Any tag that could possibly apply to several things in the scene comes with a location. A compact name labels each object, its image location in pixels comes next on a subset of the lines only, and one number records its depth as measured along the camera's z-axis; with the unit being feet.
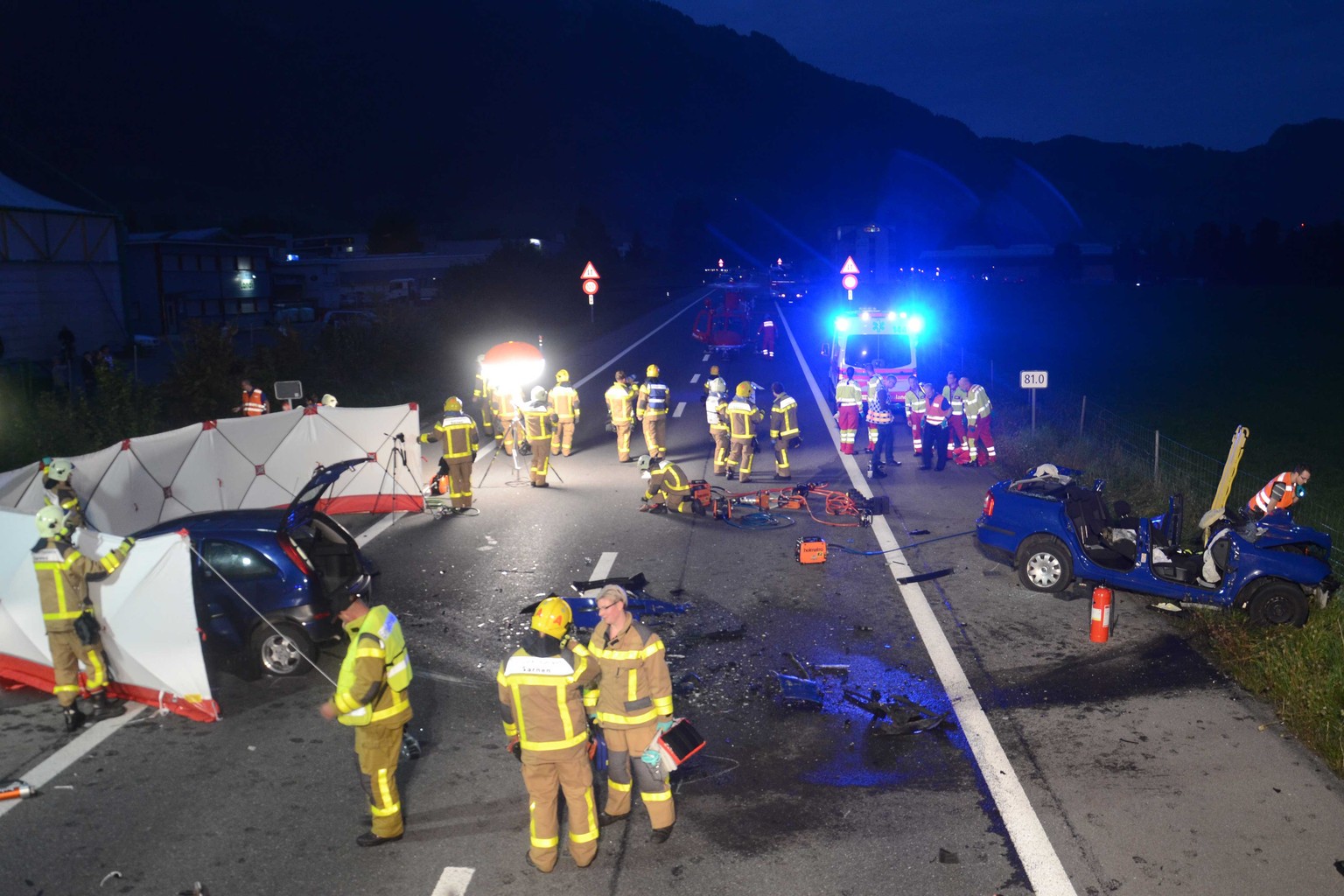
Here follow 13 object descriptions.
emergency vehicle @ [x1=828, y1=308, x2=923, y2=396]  70.03
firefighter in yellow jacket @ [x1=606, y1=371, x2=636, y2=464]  55.47
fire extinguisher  28.76
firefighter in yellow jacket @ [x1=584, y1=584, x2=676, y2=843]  18.16
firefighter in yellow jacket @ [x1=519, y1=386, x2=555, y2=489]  48.65
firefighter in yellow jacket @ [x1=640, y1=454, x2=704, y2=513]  44.52
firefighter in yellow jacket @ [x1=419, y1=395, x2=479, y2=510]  44.32
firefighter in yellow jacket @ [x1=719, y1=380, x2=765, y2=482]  49.55
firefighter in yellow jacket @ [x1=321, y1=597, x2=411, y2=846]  18.25
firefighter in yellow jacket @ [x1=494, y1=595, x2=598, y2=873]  17.07
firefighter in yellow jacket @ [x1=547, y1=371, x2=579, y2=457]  55.19
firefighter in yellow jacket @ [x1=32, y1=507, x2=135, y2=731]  24.11
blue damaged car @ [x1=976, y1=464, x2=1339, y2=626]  28.86
